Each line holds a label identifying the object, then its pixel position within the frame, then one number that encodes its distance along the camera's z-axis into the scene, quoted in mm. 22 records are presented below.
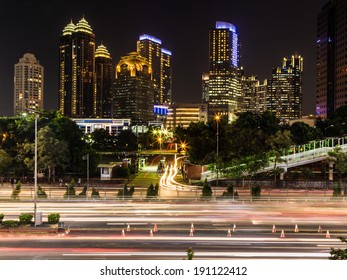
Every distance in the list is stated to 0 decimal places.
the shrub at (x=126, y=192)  39469
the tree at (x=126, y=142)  128062
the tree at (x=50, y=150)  50469
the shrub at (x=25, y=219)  24064
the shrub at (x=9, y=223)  23469
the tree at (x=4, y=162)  51659
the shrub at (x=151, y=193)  38325
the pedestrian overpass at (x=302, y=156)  49625
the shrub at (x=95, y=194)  38225
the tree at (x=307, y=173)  49875
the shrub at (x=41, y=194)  38625
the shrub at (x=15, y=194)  38062
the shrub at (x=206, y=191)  39094
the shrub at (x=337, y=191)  39638
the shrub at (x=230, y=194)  38091
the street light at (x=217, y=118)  55475
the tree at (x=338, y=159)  46031
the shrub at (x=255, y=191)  39675
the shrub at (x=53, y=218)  24359
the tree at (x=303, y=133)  67500
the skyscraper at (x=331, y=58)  164500
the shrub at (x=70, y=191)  40031
